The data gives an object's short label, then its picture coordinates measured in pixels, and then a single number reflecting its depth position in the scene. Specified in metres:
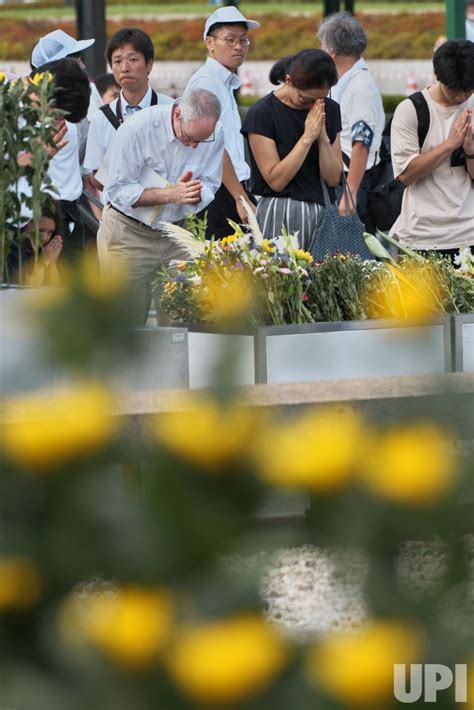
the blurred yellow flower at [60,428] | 3.91
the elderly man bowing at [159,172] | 15.03
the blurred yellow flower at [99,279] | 3.88
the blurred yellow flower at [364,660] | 3.61
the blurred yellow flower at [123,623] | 3.64
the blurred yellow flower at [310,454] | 3.85
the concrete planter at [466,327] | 13.74
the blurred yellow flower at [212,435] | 3.89
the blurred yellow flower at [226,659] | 3.51
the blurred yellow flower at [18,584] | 3.91
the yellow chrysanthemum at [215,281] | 13.79
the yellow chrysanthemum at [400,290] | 13.98
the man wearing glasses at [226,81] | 15.89
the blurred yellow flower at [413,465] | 3.76
